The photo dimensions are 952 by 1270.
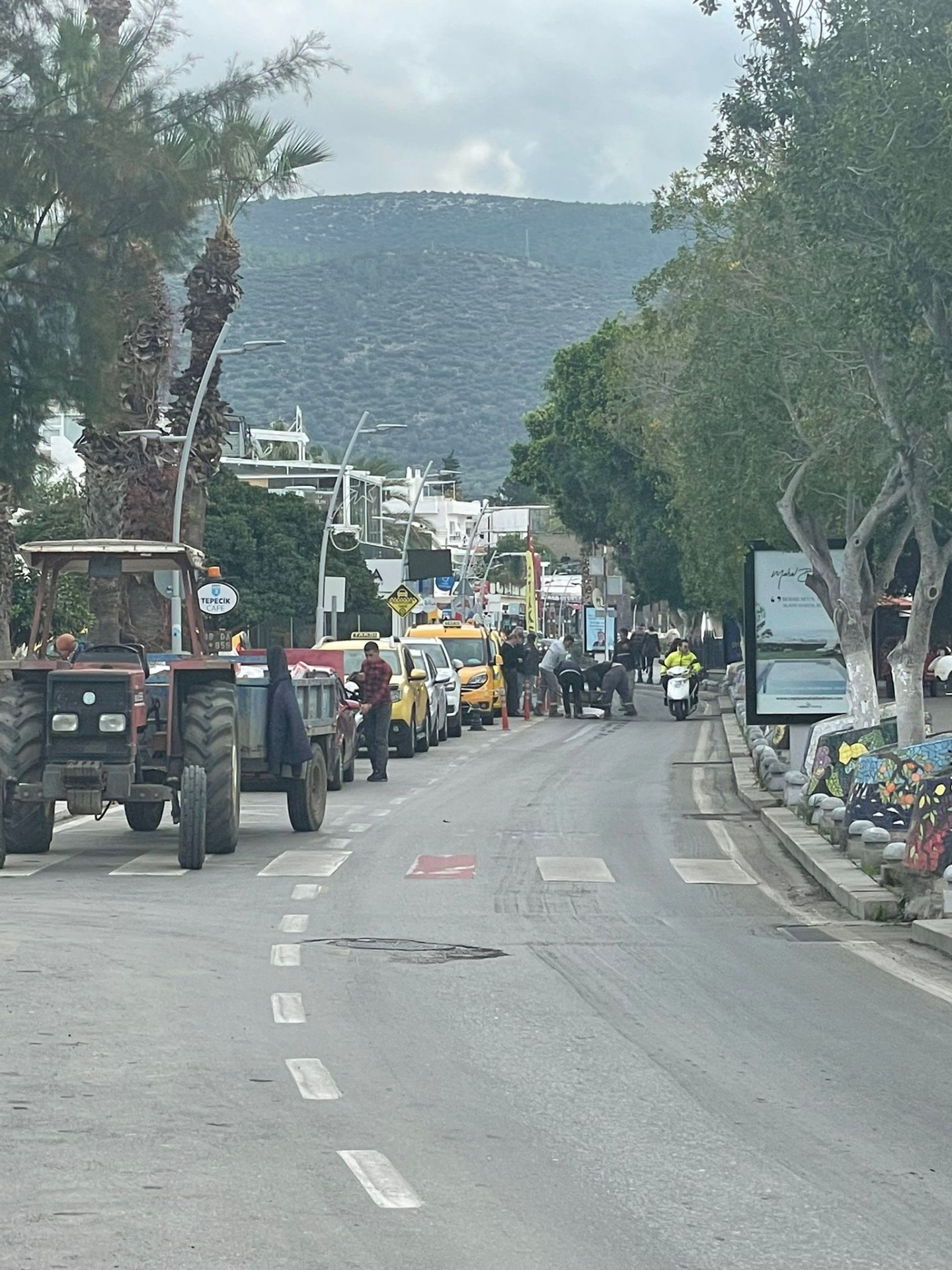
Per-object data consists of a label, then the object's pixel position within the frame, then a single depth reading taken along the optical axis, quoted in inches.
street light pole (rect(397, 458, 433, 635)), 2669.8
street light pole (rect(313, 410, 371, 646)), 2243.6
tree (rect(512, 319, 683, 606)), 2751.0
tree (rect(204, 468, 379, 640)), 2807.6
